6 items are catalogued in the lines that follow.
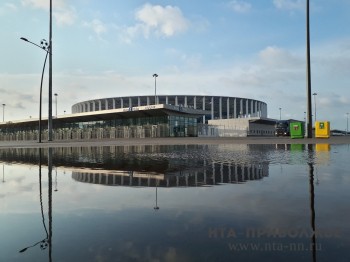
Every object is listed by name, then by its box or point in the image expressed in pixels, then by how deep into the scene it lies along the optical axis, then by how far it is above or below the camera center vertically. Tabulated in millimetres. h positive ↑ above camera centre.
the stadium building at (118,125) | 46625 +977
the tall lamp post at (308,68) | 28030 +5232
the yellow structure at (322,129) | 31597 -1
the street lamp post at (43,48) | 33422 +8623
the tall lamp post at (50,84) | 34344 +4922
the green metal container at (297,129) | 31938 +11
